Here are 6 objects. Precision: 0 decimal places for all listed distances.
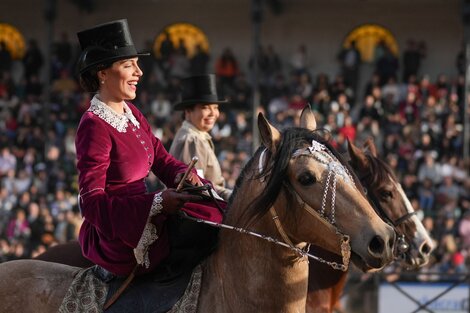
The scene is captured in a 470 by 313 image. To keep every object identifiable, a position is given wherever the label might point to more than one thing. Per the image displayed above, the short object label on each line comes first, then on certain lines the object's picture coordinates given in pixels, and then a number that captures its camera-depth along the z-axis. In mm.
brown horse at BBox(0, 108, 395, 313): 8922
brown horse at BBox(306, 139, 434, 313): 14969
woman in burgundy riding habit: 9546
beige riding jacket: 14133
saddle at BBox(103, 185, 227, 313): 9781
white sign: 23391
